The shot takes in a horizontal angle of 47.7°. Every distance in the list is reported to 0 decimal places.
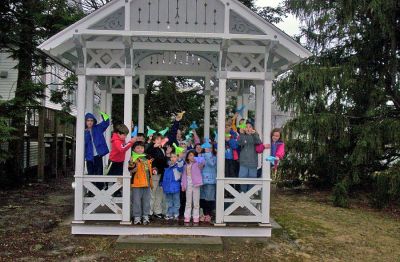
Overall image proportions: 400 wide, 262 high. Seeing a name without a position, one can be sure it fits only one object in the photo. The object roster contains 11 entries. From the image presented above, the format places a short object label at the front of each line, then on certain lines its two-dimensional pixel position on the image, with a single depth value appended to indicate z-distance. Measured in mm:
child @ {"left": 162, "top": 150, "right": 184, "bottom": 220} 7496
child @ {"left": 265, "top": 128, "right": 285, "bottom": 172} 7965
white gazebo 7117
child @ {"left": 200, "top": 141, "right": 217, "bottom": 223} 7566
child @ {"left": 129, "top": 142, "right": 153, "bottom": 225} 7348
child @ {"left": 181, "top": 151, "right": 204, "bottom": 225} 7449
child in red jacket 7199
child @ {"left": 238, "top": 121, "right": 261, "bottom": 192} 7750
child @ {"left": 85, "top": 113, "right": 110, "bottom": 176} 7809
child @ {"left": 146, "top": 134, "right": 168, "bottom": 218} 7746
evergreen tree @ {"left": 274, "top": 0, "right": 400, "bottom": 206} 12352
